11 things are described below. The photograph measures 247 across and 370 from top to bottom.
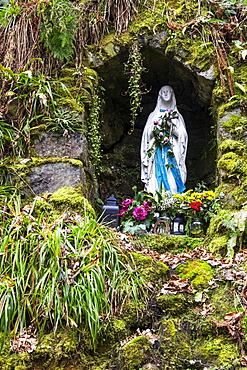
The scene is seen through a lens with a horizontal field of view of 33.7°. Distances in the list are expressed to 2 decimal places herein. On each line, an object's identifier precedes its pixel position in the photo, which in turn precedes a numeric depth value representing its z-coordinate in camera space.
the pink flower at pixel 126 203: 5.15
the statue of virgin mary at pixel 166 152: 5.57
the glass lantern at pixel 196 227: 4.88
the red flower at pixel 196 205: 4.84
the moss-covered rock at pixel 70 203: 4.28
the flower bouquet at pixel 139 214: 4.70
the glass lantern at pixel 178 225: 4.87
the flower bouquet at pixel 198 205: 4.86
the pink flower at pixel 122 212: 5.01
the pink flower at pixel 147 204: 4.93
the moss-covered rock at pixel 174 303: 3.16
